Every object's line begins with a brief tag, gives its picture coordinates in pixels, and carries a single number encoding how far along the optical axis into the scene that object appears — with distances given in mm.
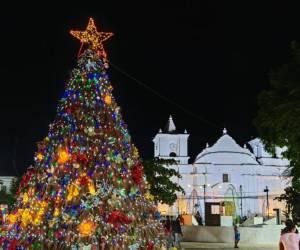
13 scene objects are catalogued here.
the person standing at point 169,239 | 9061
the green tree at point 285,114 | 8798
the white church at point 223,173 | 41335
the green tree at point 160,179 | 16387
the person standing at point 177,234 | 11633
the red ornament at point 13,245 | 7796
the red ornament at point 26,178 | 8258
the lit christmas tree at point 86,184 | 7718
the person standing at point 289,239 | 5657
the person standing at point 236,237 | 14723
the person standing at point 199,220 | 25066
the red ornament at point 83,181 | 7806
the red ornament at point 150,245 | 8119
